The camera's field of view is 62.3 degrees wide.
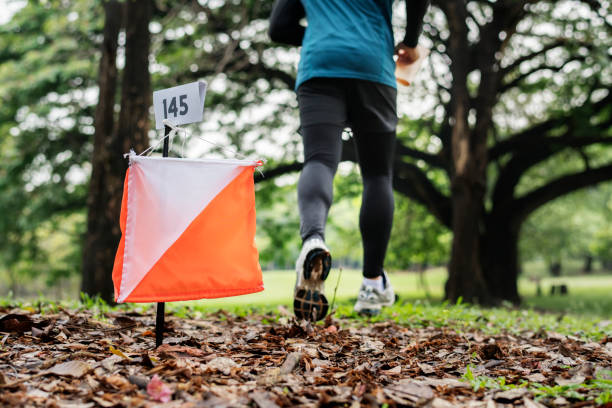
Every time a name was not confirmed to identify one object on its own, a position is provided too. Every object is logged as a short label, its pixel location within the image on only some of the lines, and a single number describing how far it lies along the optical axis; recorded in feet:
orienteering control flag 6.14
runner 8.67
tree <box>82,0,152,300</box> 19.45
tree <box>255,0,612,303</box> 27.22
